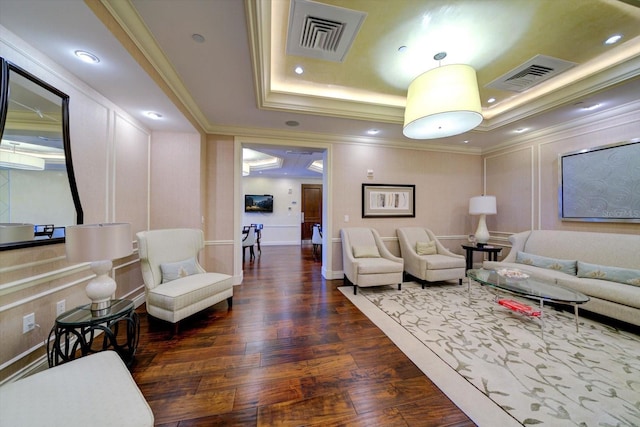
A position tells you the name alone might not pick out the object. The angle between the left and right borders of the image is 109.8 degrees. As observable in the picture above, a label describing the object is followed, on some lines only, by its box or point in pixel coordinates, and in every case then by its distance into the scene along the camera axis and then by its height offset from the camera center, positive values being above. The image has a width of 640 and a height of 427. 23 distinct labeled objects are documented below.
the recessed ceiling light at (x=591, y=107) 2.89 +1.45
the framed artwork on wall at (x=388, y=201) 4.25 +0.30
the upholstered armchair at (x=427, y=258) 3.55 -0.69
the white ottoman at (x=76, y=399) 0.85 -0.77
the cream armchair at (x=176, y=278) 2.22 -0.74
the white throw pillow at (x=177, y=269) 2.57 -0.64
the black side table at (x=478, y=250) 3.89 -0.60
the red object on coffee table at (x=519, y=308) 2.43 -1.02
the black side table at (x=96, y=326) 1.50 -0.78
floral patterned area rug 1.38 -1.17
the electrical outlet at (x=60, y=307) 1.83 -0.76
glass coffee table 2.20 -0.77
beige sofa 2.29 -0.60
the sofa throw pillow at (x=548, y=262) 2.92 -0.63
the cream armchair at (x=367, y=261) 3.33 -0.71
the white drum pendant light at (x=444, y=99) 2.05 +1.11
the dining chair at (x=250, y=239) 5.45 -0.59
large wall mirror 1.44 +0.37
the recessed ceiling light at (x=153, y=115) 2.68 +1.22
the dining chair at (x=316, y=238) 5.93 -0.60
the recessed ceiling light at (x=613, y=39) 2.10 +1.70
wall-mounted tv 8.05 +0.46
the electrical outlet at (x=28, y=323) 1.57 -0.77
